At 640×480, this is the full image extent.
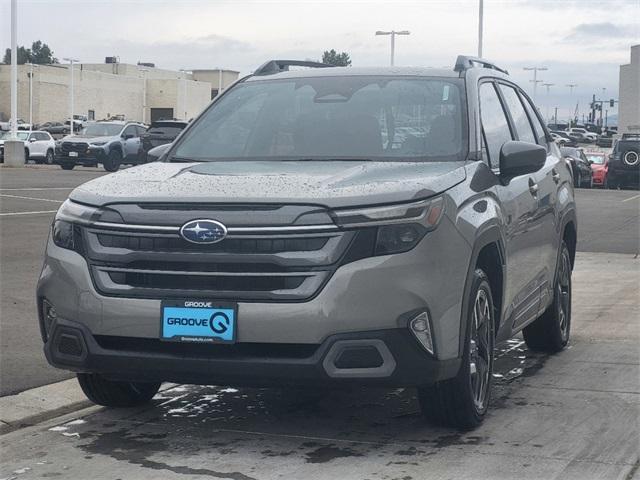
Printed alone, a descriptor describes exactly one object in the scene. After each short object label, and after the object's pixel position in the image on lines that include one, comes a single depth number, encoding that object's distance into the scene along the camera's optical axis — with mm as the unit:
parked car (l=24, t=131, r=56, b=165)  51375
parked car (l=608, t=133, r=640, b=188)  42094
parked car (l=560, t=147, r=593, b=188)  42344
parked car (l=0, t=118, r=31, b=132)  68900
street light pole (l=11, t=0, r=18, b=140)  44375
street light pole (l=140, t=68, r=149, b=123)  110625
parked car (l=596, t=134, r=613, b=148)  99750
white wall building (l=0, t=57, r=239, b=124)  97438
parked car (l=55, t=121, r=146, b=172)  41438
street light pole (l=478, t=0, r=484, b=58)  50438
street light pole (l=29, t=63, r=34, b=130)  95012
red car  45119
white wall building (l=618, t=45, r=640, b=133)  104438
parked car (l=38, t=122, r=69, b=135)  77812
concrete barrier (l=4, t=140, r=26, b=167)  43406
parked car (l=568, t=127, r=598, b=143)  117581
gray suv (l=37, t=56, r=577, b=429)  5109
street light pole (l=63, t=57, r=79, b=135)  80081
